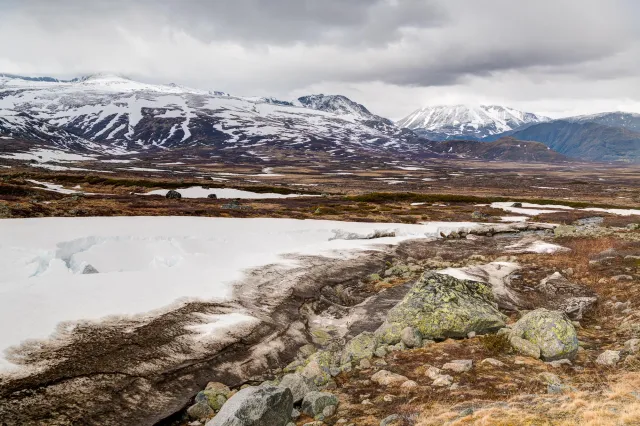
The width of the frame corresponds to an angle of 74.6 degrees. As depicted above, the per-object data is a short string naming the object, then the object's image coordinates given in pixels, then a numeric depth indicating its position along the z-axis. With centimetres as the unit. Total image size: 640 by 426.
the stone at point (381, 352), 1741
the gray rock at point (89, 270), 2766
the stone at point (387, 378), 1465
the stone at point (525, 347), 1616
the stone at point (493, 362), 1541
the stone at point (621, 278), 2749
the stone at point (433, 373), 1475
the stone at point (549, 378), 1356
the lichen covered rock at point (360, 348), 1719
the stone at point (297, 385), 1362
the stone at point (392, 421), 1125
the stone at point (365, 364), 1642
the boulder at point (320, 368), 1534
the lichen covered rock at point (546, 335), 1590
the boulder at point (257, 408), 1132
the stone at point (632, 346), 1558
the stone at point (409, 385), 1413
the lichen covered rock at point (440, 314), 1902
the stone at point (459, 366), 1515
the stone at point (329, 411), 1283
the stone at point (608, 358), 1502
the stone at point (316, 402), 1305
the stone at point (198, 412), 1388
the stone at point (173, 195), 9244
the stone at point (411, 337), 1827
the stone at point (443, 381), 1417
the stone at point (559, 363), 1524
